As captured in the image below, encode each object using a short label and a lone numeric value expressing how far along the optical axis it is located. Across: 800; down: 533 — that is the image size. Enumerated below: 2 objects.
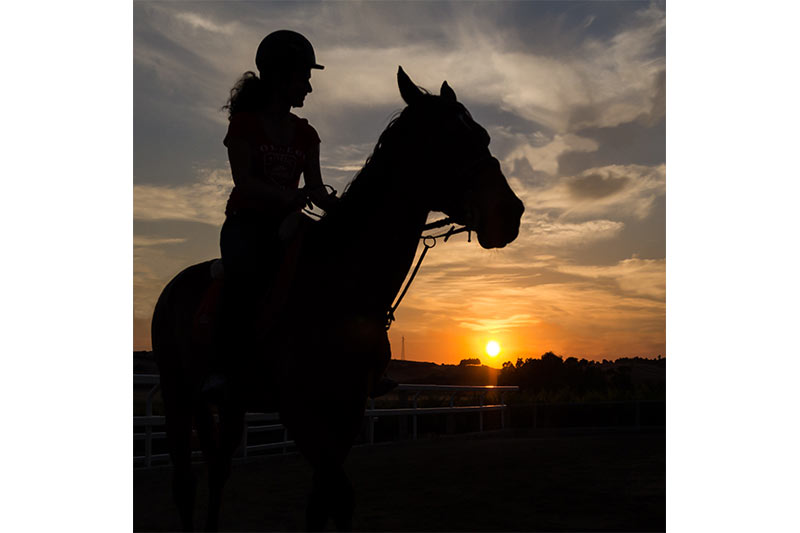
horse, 4.21
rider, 4.85
